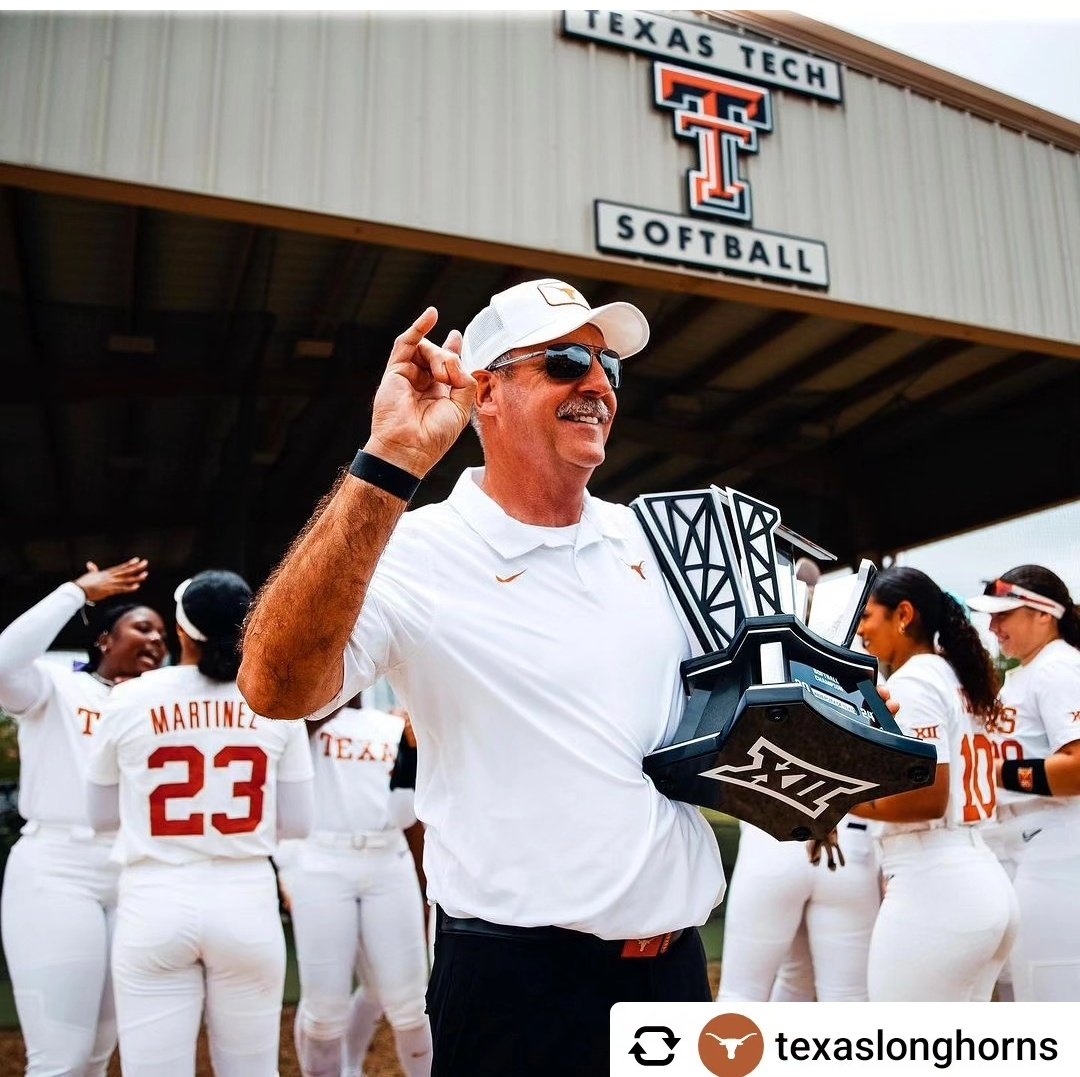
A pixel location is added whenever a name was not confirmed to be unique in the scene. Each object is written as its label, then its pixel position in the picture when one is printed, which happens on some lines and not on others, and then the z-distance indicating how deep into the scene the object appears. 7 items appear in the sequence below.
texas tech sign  4.48
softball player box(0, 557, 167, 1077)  2.78
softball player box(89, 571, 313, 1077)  2.56
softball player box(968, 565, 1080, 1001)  2.76
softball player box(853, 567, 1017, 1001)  2.47
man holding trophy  1.27
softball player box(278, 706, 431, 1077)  3.55
